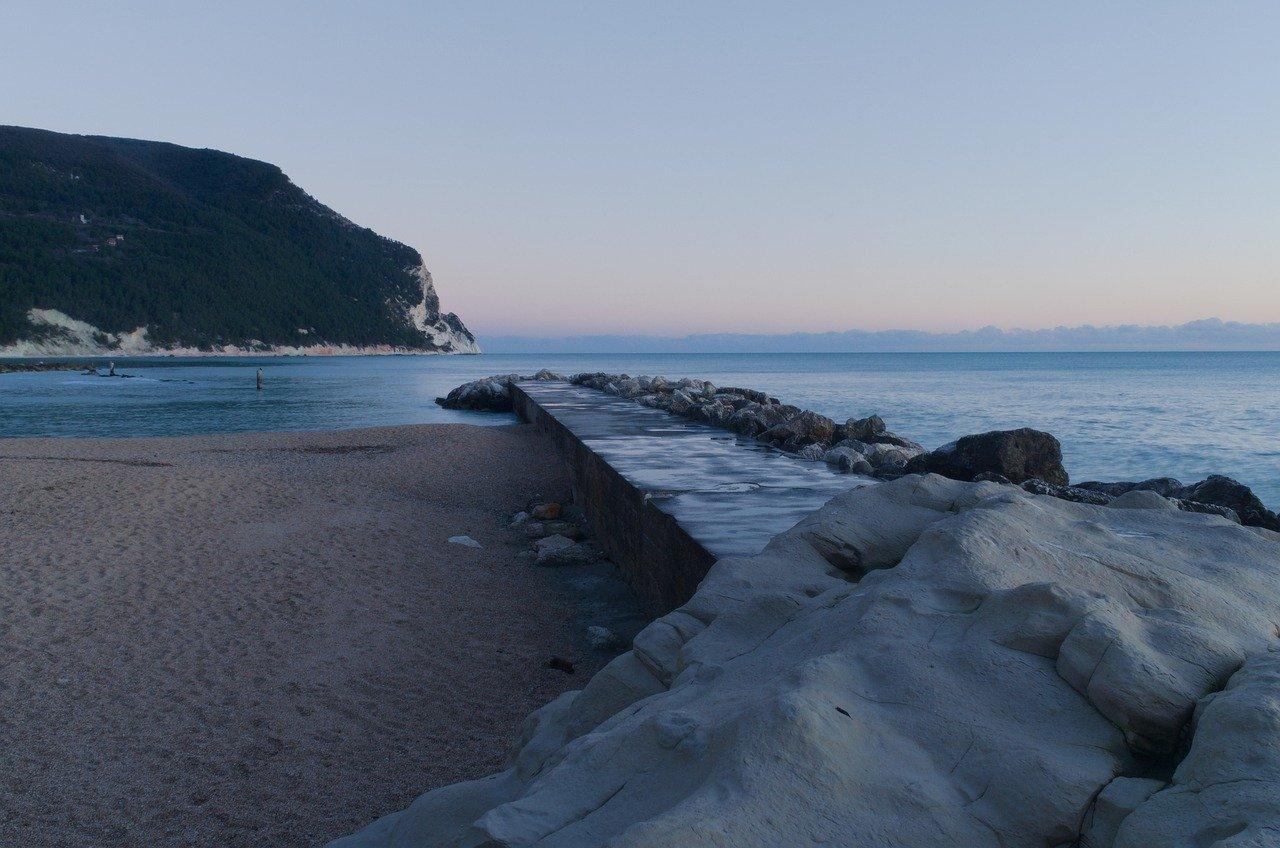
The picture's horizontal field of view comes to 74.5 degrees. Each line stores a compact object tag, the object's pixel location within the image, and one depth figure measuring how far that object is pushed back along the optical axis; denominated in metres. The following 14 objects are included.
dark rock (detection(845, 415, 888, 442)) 10.52
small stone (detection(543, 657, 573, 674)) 4.61
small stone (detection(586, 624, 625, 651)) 4.92
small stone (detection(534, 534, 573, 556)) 6.85
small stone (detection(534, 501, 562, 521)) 8.20
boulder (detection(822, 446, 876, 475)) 7.16
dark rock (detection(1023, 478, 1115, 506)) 5.20
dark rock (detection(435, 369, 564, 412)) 26.78
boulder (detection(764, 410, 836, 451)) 9.09
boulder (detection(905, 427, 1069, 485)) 7.15
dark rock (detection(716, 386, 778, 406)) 17.98
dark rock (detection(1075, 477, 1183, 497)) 6.31
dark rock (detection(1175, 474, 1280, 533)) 5.29
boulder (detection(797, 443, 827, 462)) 7.98
